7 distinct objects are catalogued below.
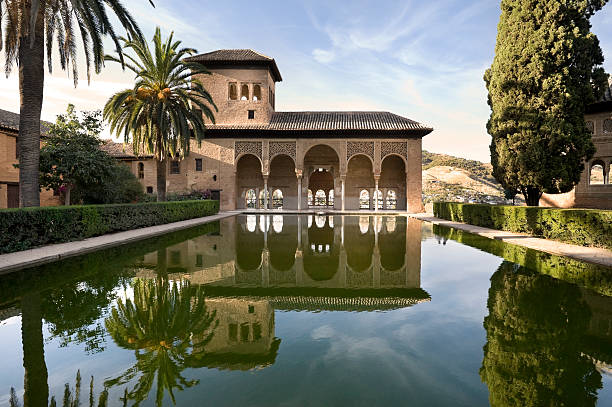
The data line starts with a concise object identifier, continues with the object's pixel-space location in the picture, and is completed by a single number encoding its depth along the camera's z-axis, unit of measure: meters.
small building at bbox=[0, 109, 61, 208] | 16.39
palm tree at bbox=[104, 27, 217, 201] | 15.30
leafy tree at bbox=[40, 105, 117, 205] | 13.45
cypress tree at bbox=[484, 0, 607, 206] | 11.78
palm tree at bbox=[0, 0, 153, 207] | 9.34
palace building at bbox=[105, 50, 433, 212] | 25.31
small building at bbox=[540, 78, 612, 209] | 15.40
